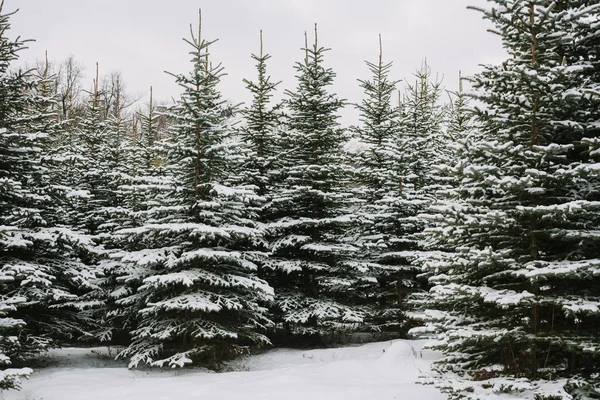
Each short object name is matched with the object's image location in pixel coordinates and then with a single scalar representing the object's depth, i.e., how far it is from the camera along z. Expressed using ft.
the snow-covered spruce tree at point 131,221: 38.22
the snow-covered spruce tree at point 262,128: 49.60
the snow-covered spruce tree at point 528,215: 20.90
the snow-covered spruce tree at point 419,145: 50.11
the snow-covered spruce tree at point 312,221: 44.37
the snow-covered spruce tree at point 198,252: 35.12
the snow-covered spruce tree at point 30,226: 34.35
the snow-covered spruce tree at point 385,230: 46.98
